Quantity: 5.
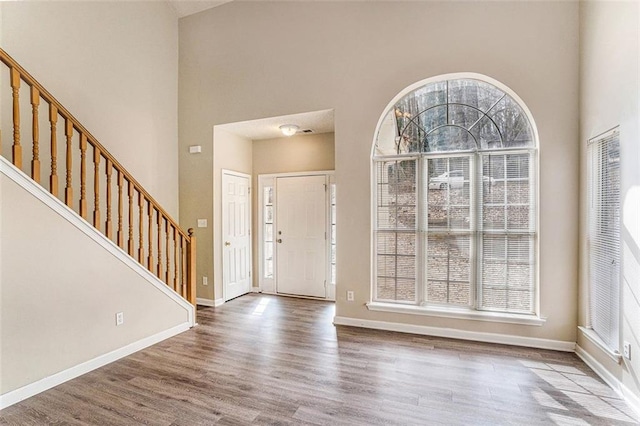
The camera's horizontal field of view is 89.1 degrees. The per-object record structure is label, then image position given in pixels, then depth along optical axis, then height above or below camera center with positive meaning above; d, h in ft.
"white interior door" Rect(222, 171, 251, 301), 16.44 -1.35
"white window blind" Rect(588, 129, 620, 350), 8.52 -0.76
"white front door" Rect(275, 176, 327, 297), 16.98 -1.41
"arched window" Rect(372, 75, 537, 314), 11.19 +0.37
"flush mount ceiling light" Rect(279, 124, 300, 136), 15.28 +3.81
